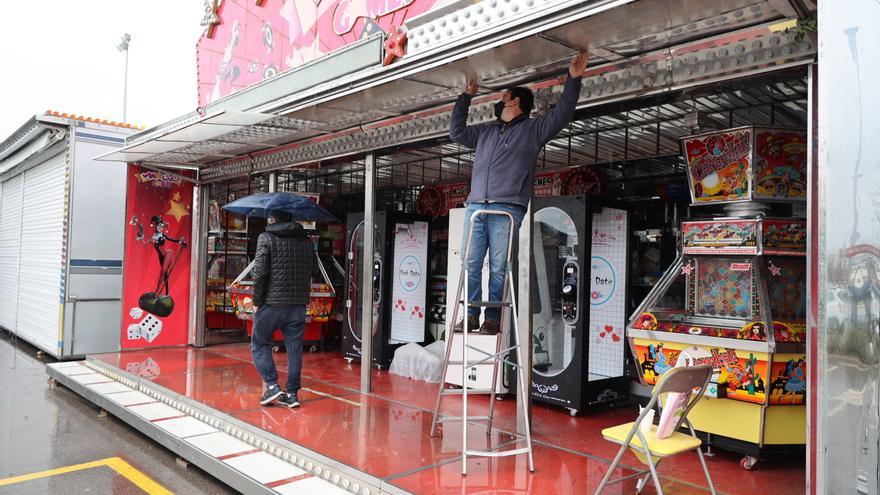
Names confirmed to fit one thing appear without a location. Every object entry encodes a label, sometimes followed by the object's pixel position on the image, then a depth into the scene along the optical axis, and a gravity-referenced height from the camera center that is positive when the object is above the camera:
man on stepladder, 4.05 +0.56
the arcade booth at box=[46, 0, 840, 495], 3.66 +0.26
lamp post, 15.76 +5.51
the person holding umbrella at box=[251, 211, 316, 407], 5.56 -0.35
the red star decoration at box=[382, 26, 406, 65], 3.96 +1.42
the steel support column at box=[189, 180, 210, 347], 9.18 -0.32
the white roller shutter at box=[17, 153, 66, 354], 9.38 -0.04
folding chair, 3.01 -0.91
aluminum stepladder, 3.71 -0.44
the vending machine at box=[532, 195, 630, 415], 5.57 -0.35
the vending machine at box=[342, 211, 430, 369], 7.90 -0.32
